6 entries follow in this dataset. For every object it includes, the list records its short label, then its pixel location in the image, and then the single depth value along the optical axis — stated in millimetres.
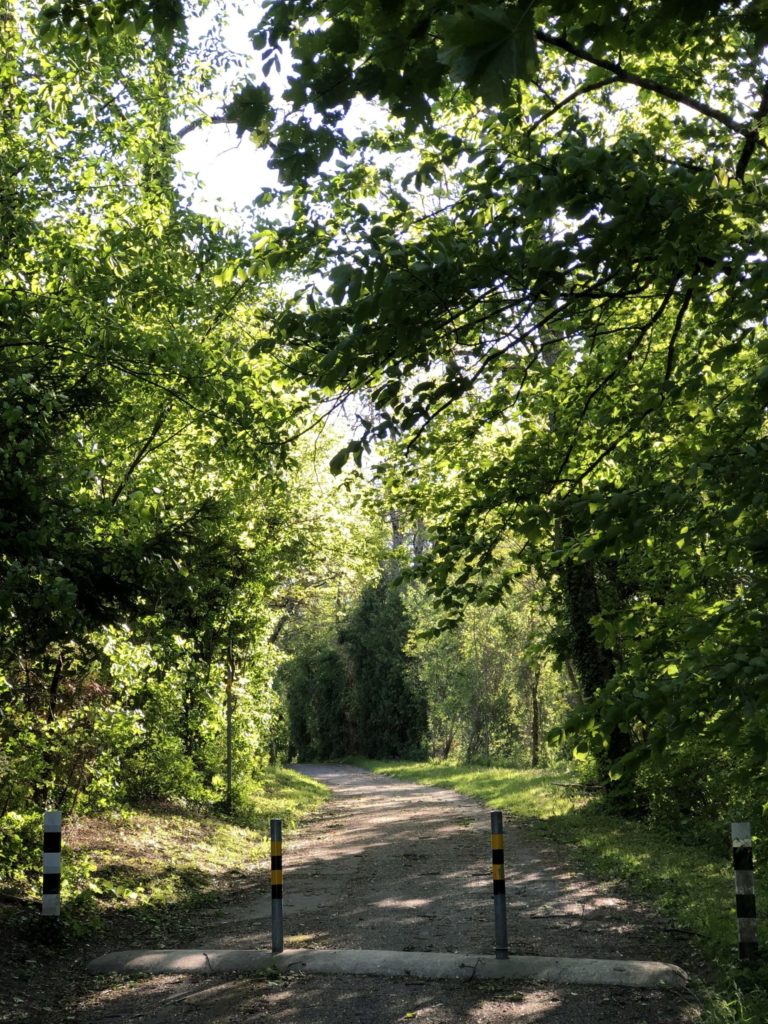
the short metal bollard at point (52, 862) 7609
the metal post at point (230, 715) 17609
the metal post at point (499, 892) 6984
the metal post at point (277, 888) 7504
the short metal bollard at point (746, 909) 6547
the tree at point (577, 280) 3566
